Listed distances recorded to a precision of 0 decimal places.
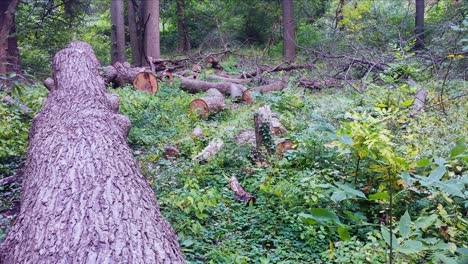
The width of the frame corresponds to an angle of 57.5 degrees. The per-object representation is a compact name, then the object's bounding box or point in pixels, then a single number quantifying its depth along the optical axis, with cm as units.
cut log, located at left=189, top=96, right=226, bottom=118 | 818
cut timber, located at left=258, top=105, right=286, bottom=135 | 569
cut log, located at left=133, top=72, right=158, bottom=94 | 989
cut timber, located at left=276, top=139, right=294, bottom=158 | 568
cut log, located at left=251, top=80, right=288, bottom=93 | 1037
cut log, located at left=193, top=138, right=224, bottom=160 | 564
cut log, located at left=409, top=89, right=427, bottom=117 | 643
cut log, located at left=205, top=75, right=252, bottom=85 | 1134
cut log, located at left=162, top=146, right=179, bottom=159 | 589
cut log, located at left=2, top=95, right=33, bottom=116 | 702
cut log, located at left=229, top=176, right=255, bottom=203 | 471
